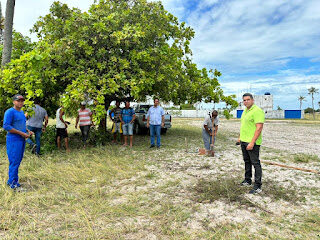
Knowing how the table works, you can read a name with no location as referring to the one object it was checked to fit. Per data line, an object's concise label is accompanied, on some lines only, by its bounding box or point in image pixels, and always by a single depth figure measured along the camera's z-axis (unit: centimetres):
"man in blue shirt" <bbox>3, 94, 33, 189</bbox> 431
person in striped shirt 802
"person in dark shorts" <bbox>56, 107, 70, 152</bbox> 772
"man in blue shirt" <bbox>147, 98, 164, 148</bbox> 880
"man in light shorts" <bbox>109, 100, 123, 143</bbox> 953
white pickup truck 1374
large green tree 735
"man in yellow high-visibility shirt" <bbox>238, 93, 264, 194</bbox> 424
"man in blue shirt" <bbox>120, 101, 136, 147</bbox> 907
